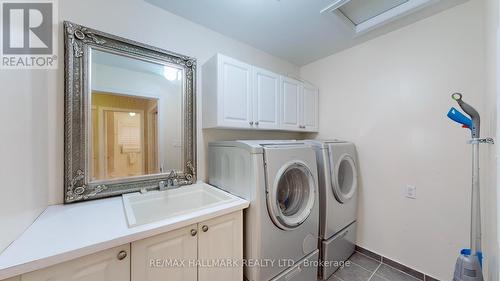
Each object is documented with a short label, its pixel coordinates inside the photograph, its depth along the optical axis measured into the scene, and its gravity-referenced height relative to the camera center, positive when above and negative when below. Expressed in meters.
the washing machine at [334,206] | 1.73 -0.68
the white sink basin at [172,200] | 1.32 -0.49
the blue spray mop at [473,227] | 0.98 -0.51
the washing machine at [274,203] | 1.28 -0.52
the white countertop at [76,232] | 0.69 -0.45
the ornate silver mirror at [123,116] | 1.25 +0.19
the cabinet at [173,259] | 0.78 -0.63
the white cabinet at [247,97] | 1.64 +0.44
